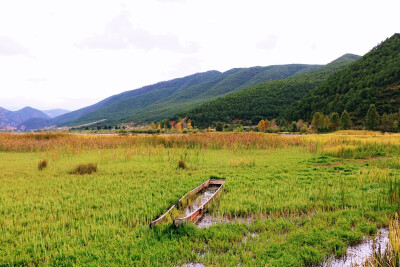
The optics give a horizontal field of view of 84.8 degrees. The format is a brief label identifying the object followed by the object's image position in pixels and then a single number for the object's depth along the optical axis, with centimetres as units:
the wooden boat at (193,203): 503
